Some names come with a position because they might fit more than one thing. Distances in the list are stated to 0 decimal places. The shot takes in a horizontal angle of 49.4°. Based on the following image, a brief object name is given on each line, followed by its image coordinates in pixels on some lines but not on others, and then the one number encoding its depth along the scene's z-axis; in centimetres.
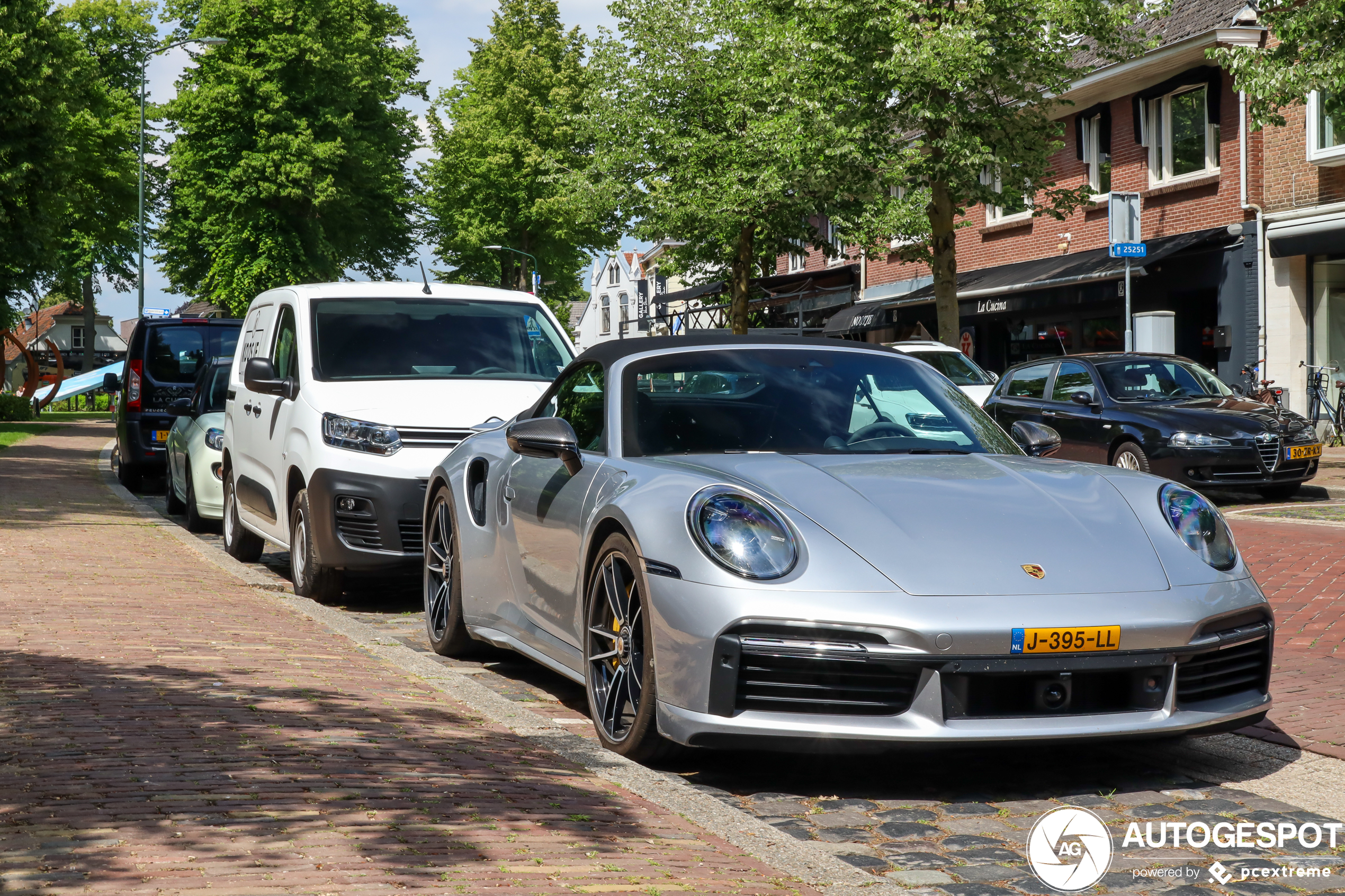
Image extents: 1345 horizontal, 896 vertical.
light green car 1248
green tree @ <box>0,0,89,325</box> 2414
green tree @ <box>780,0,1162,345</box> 2112
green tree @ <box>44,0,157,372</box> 4450
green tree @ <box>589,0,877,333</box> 3008
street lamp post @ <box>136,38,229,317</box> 4147
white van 827
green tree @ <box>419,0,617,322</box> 5506
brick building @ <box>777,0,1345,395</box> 2322
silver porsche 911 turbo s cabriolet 417
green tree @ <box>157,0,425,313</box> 4334
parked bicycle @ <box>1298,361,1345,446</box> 2233
